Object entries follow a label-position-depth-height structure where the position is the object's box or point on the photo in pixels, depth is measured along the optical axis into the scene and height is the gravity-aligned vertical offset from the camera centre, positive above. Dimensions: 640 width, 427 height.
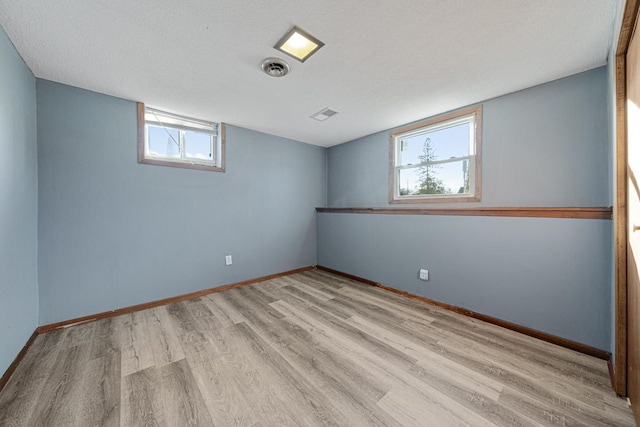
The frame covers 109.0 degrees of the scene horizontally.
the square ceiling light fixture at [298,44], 1.47 +1.15
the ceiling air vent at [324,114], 2.67 +1.17
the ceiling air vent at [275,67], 1.74 +1.14
